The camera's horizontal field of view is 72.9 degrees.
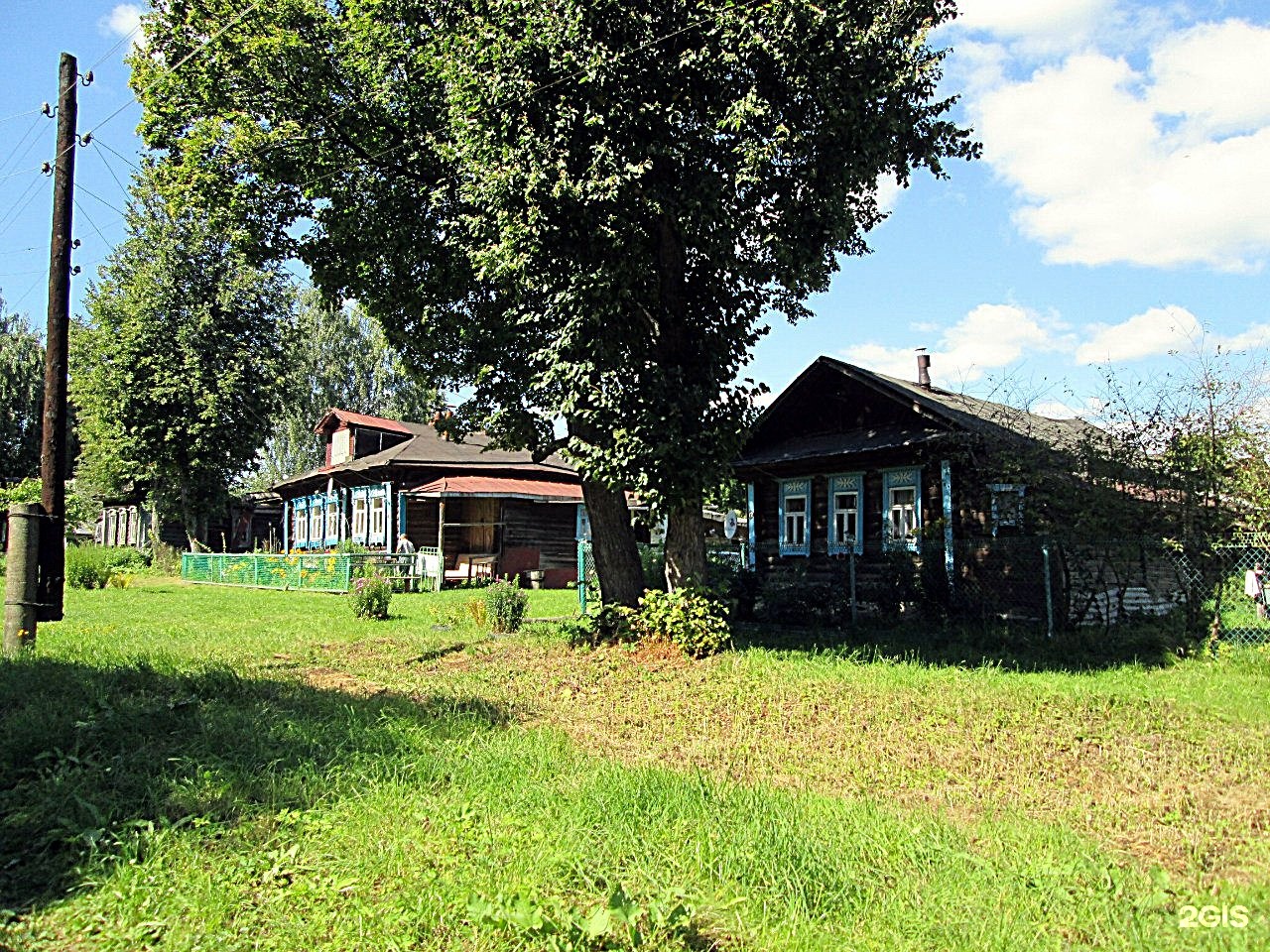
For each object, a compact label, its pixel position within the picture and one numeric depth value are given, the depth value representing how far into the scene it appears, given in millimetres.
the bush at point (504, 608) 14297
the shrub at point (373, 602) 16547
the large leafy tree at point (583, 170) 10047
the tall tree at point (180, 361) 32719
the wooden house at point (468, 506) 28141
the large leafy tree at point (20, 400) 47969
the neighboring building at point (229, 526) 47216
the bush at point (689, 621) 11148
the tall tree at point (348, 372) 50281
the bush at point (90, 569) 23984
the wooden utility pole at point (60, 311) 10586
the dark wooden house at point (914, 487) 13414
